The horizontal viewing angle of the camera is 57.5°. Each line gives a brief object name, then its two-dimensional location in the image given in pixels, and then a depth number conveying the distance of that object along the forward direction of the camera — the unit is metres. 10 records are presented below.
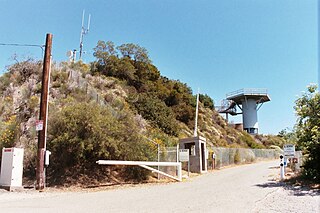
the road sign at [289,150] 16.75
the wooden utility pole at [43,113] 13.80
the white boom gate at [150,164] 14.60
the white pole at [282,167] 16.44
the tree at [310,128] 13.49
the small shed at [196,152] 24.11
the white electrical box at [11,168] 13.69
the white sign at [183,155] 19.64
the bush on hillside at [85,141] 15.41
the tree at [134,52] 43.16
